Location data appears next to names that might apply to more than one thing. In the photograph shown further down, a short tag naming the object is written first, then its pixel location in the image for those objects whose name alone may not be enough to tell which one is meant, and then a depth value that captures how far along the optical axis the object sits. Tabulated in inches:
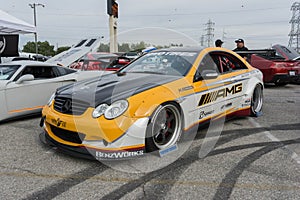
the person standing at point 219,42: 312.5
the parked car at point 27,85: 179.2
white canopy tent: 321.1
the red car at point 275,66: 355.3
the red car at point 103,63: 291.8
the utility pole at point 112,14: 817.5
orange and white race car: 108.9
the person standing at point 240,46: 339.3
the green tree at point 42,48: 2748.5
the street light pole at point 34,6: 2221.0
